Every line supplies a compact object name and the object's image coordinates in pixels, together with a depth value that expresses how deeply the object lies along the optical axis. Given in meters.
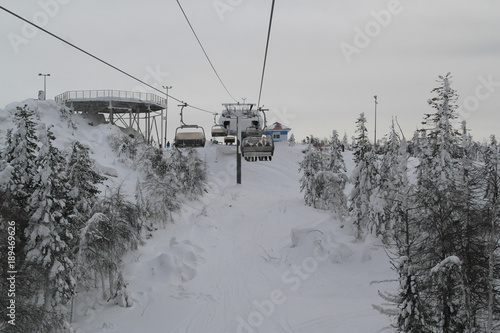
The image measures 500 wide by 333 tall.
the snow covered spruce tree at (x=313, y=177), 37.31
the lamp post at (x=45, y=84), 57.50
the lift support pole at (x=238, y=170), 48.18
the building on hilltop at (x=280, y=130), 84.81
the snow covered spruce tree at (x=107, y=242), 16.89
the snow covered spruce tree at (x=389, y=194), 23.16
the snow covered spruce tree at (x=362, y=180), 25.05
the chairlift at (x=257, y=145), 26.47
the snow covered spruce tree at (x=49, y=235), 14.72
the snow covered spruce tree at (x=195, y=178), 38.50
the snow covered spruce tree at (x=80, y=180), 17.44
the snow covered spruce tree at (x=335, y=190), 31.05
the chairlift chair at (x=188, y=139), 29.25
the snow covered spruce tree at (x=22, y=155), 15.36
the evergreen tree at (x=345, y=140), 97.44
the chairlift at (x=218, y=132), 52.72
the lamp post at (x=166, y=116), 57.89
